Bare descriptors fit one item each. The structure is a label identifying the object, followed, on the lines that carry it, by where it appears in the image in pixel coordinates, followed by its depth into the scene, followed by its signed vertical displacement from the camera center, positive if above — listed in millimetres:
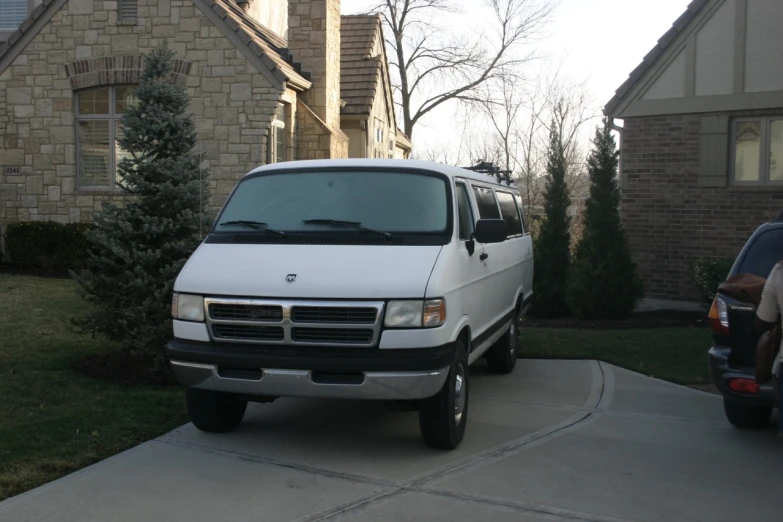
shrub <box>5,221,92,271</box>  15430 -242
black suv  5668 -644
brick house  12977 +1658
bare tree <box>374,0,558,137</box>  37000 +7965
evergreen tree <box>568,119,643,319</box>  12883 -244
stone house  15969 +2746
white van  5328 -379
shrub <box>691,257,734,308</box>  11945 -461
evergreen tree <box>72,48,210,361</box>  7586 +89
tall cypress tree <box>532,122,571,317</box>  13789 -63
